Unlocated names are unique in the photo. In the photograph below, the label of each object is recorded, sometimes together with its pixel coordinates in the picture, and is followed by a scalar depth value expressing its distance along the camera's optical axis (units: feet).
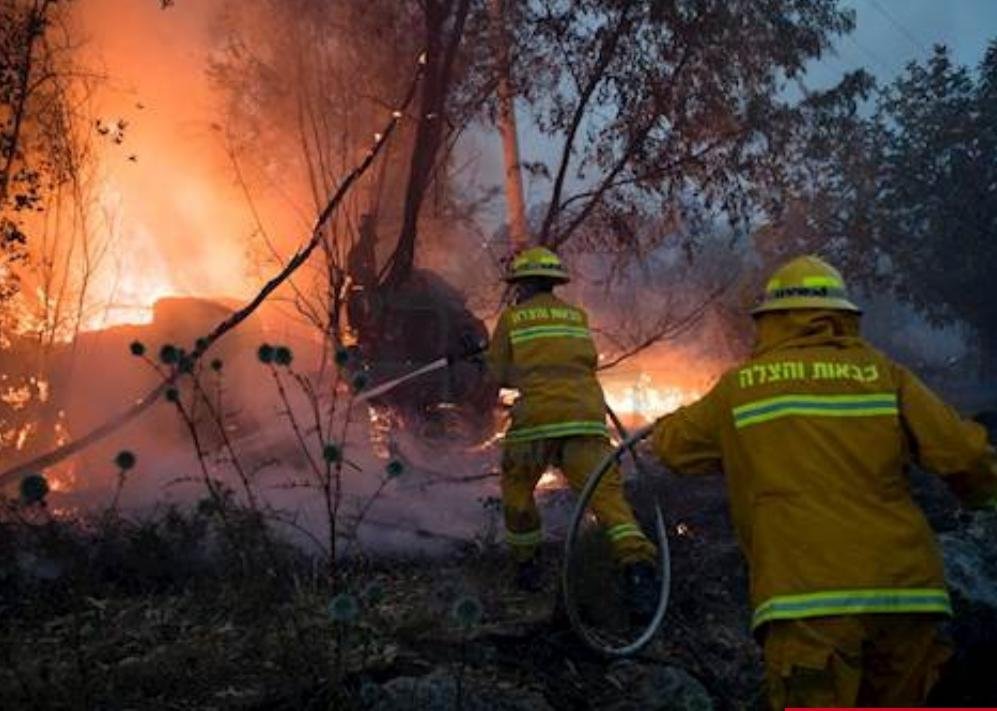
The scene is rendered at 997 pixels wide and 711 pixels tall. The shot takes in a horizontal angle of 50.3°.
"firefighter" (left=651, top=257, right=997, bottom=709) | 10.43
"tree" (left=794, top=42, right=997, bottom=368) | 96.78
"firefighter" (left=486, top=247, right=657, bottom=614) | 20.80
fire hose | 13.96
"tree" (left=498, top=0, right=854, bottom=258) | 35.76
